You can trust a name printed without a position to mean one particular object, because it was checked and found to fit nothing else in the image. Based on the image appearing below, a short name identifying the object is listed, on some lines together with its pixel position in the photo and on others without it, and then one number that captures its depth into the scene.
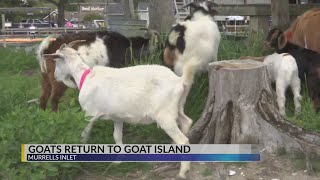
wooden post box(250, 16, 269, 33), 9.52
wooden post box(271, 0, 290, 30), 8.57
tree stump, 4.79
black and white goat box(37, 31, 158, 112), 6.42
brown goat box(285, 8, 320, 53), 6.98
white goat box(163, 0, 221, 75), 5.82
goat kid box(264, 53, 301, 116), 5.72
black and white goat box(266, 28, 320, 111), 5.85
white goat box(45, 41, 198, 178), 4.46
